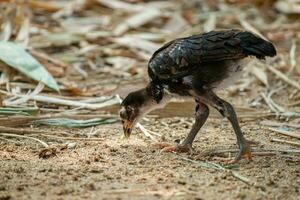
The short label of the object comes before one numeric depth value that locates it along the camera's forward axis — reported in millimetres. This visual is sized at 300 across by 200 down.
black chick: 6824
